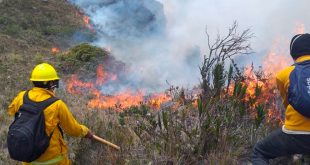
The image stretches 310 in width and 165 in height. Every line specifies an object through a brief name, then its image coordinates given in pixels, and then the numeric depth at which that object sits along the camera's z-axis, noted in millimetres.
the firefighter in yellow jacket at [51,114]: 4473
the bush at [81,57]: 15953
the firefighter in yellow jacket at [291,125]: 3988
